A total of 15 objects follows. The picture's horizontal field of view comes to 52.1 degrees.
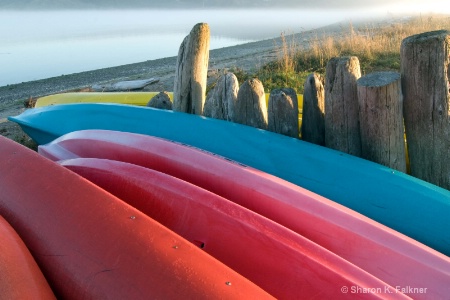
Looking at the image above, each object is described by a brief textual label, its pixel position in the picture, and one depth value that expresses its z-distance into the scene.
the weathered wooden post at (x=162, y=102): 4.04
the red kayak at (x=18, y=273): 1.61
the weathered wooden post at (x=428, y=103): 2.75
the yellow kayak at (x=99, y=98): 5.22
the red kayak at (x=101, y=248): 1.60
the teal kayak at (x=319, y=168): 2.50
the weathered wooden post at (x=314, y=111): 3.24
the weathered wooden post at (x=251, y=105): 3.36
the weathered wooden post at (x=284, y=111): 3.26
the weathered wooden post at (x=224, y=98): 3.56
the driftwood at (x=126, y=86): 7.97
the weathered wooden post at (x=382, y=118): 2.81
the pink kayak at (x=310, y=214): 2.06
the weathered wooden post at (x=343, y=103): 3.00
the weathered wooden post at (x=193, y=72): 3.72
